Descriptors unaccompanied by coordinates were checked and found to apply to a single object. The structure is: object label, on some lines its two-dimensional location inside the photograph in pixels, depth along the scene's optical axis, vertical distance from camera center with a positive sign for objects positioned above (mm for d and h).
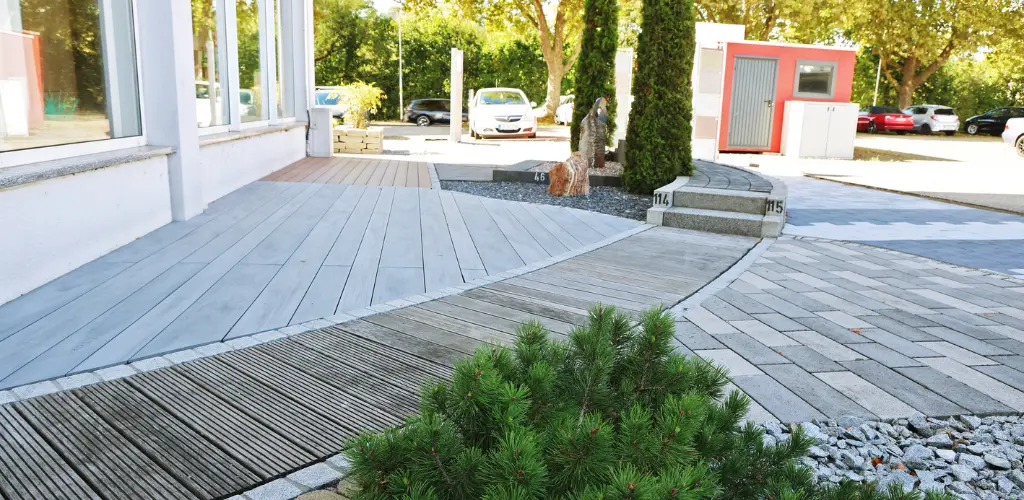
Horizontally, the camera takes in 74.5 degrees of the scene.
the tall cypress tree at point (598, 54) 10672 +995
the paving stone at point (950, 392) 2852 -1154
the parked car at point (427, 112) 29031 +9
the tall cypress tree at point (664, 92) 7953 +326
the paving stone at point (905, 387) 2842 -1153
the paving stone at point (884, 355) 3330 -1144
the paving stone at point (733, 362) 3145 -1141
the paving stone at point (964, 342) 3545 -1141
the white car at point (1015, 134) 17969 -110
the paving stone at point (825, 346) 3400 -1144
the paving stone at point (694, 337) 3470 -1131
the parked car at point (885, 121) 29234 +214
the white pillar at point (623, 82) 12852 +675
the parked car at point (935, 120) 29312 +326
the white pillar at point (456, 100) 17438 +343
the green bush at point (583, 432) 1271 -651
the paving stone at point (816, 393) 2768 -1151
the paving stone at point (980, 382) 2941 -1151
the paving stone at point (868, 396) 2777 -1154
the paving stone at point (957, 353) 3391 -1143
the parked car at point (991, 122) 29547 +299
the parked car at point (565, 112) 29250 +187
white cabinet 16109 -130
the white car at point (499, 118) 20141 -111
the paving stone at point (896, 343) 3475 -1141
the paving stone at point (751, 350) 3312 -1140
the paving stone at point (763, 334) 3571 -1136
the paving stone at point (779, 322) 3817 -1135
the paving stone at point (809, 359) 3240 -1146
